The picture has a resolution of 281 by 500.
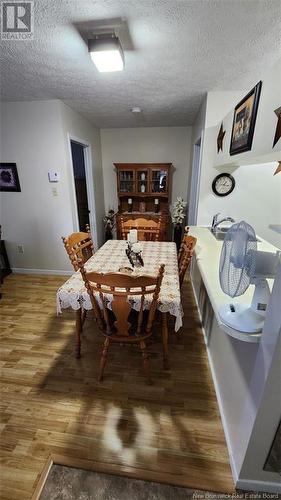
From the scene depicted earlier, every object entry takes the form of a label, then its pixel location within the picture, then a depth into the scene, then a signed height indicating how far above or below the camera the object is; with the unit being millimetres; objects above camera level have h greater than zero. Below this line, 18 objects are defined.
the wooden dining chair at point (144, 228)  2553 -553
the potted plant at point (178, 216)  3732 -585
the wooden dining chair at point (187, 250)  1653 -537
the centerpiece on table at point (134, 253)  1614 -554
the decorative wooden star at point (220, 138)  1974 +414
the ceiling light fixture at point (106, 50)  1272 +791
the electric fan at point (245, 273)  824 -358
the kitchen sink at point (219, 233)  2131 -515
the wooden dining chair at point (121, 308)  1093 -718
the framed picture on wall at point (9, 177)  2682 +57
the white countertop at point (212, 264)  1045 -566
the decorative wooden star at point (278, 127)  995 +257
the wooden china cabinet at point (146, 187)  3730 -90
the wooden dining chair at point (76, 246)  1724 -582
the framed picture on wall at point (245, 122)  1277 +398
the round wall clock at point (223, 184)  2334 -18
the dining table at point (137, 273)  1300 -662
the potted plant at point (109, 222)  4086 -774
